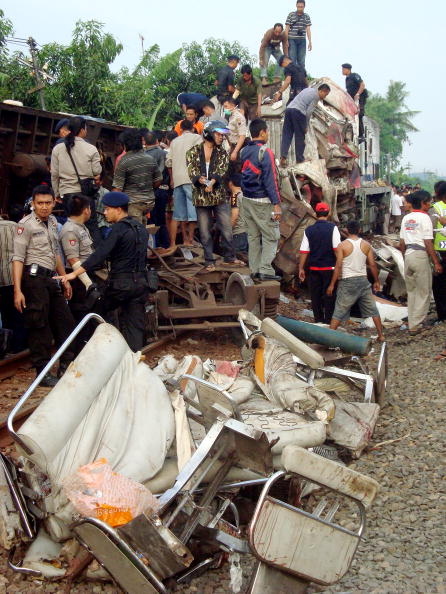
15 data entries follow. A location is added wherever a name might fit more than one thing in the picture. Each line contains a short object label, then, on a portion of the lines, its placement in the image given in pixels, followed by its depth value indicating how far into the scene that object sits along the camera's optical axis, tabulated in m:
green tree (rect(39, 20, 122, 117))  21.11
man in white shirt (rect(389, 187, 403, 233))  23.75
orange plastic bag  3.81
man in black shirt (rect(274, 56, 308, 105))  16.36
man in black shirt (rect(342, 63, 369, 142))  19.38
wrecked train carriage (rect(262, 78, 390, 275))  13.48
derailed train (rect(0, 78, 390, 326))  9.59
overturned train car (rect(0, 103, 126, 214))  11.03
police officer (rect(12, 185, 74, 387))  7.02
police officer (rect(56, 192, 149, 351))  7.30
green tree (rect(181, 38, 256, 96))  26.09
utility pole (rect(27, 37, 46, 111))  20.14
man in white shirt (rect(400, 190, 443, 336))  10.54
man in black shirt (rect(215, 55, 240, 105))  15.20
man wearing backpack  9.79
